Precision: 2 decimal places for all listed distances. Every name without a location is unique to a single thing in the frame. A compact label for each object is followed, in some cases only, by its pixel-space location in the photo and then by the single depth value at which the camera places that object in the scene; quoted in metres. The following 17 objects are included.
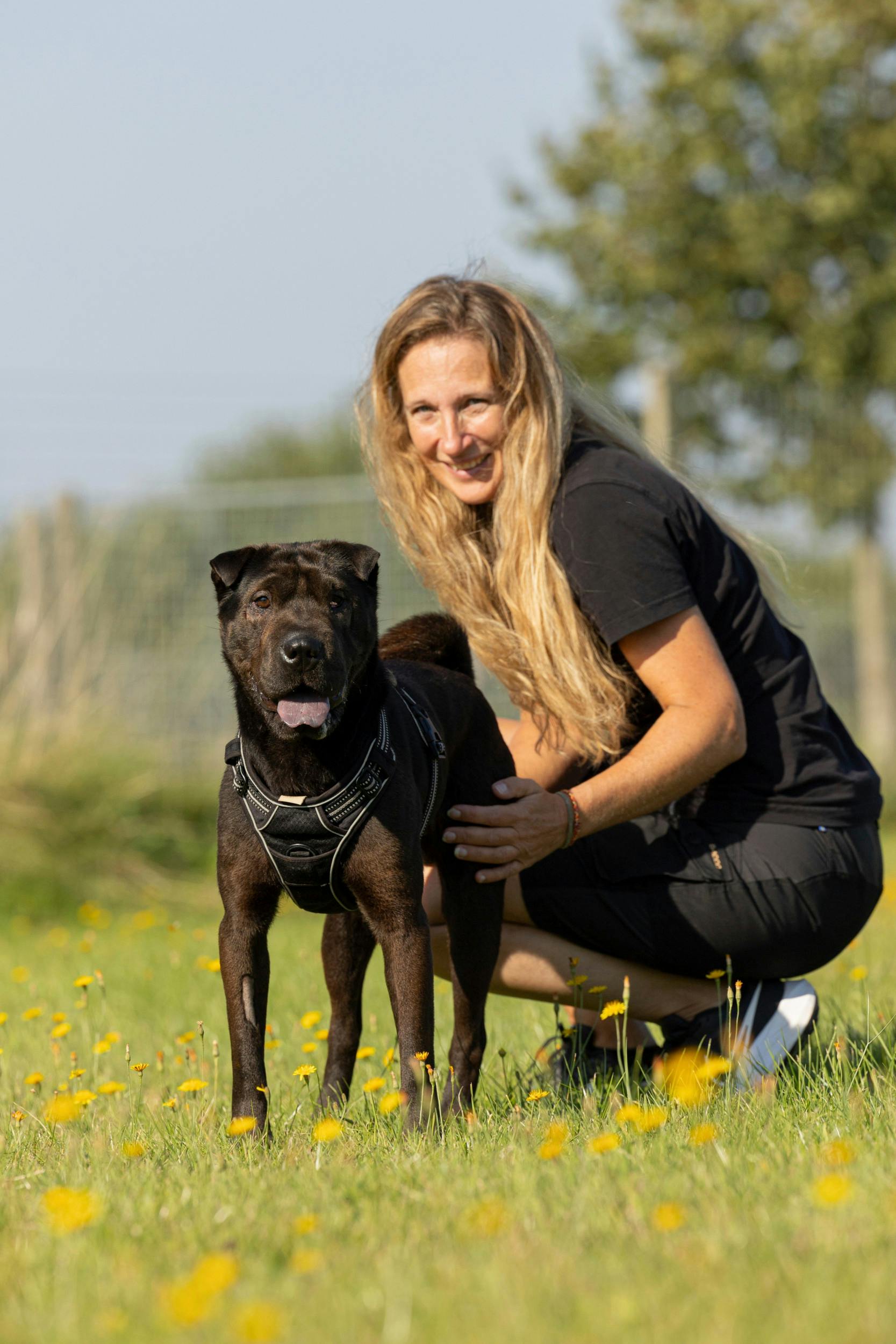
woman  6.42
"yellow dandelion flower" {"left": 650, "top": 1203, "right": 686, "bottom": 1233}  3.47
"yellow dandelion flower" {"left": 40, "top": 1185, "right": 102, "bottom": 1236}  3.56
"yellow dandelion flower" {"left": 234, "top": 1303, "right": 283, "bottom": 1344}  2.75
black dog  5.56
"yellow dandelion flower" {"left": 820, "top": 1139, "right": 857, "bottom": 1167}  4.06
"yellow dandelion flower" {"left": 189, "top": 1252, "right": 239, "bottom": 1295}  2.92
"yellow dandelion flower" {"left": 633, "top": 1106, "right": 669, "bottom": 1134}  4.54
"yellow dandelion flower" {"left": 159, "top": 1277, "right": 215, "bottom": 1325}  2.82
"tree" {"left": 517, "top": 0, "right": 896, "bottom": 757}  24.44
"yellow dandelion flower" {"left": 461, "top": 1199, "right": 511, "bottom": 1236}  3.58
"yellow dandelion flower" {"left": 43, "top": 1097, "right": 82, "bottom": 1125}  4.62
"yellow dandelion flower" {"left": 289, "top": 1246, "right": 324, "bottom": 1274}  3.33
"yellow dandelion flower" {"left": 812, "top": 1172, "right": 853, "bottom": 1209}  3.40
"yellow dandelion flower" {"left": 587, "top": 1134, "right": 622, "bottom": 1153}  4.23
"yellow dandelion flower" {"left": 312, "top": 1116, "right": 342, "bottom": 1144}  4.50
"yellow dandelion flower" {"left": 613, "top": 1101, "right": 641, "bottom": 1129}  4.55
